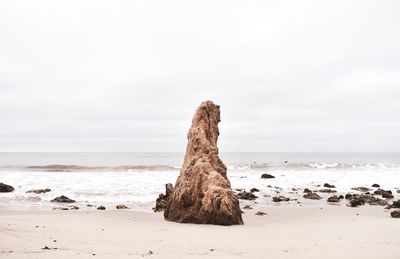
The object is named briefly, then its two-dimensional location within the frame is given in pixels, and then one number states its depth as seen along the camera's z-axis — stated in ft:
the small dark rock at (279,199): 77.30
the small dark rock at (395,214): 53.88
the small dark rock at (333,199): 77.48
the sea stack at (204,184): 45.29
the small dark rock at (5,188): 90.56
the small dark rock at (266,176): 142.00
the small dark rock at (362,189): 100.68
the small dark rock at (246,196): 80.98
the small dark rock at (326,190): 95.66
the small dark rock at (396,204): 66.72
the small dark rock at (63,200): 74.08
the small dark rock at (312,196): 82.07
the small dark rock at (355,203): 70.33
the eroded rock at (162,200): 58.98
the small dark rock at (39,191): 89.49
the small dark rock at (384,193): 85.89
